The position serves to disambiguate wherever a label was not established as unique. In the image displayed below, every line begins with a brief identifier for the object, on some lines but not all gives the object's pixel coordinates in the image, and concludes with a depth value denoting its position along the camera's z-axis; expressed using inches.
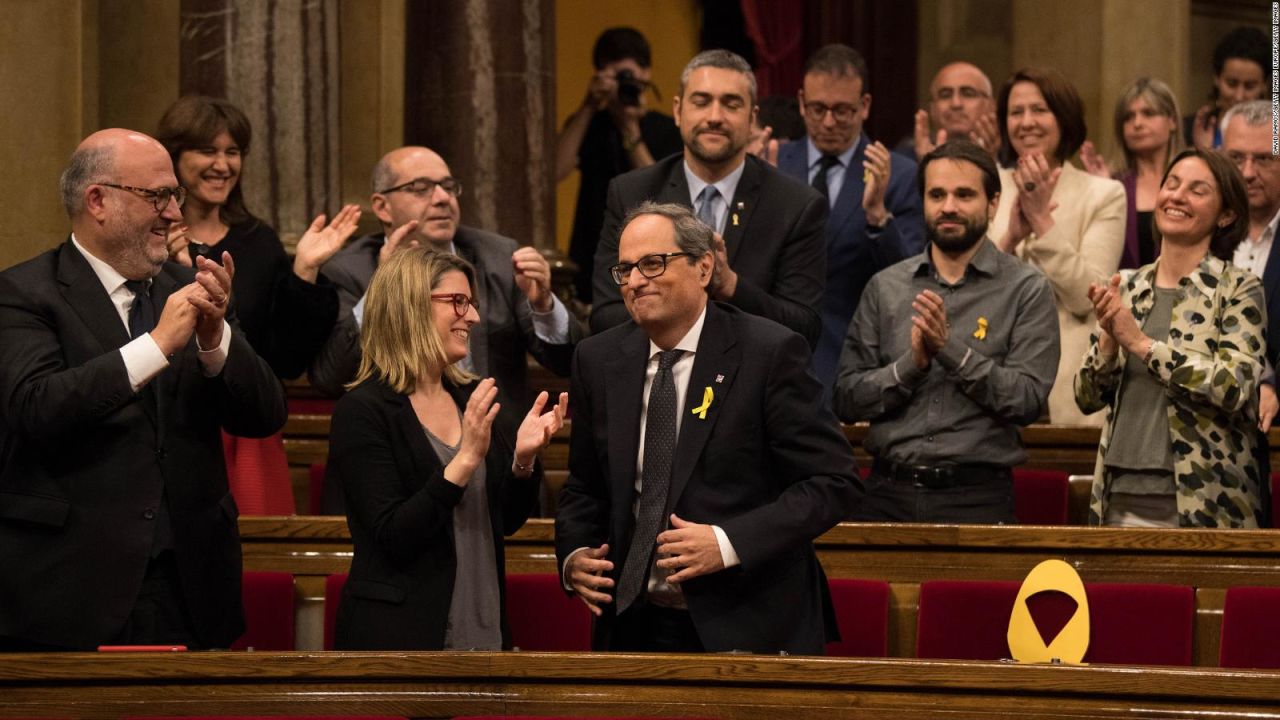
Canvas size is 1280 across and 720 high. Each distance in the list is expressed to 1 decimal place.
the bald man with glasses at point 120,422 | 232.8
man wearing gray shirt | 305.9
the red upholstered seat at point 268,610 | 292.8
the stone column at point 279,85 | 418.9
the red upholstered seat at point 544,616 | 290.4
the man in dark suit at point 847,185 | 364.8
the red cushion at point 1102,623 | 275.1
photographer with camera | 491.2
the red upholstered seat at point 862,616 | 282.4
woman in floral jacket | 297.4
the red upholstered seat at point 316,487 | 367.2
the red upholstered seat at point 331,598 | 287.0
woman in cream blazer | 360.2
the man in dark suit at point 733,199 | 311.1
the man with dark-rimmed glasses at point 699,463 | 237.5
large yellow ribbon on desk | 234.8
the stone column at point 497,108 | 465.1
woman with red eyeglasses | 242.2
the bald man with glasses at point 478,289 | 316.2
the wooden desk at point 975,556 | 283.4
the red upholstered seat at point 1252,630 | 260.1
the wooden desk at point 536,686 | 209.0
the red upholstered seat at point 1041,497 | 354.3
